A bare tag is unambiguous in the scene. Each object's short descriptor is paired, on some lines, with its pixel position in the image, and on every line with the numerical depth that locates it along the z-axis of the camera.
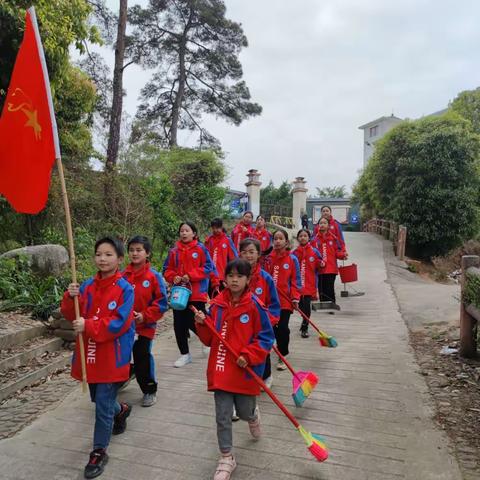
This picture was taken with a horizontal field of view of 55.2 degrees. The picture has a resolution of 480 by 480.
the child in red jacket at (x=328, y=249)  7.82
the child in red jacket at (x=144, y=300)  4.00
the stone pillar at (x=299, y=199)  21.84
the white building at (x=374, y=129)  48.82
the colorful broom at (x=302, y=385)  3.72
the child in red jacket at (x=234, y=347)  2.99
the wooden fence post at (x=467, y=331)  5.21
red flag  3.20
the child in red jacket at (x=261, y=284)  3.84
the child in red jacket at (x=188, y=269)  5.18
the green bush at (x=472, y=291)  4.71
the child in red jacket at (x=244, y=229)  9.03
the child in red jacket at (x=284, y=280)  5.04
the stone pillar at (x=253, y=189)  21.16
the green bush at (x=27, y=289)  5.97
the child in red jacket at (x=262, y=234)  8.94
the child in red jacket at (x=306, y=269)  6.36
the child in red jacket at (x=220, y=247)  6.54
